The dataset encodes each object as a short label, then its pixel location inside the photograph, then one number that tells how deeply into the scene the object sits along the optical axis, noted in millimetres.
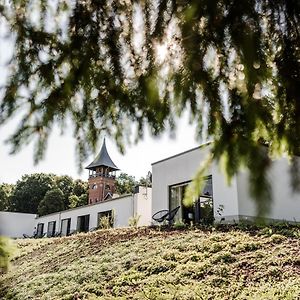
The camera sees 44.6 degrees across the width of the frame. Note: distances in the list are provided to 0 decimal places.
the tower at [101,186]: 32531
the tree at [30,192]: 39500
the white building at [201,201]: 11156
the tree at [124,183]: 39344
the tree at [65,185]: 38966
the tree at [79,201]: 33166
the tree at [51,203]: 34469
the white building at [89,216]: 17469
